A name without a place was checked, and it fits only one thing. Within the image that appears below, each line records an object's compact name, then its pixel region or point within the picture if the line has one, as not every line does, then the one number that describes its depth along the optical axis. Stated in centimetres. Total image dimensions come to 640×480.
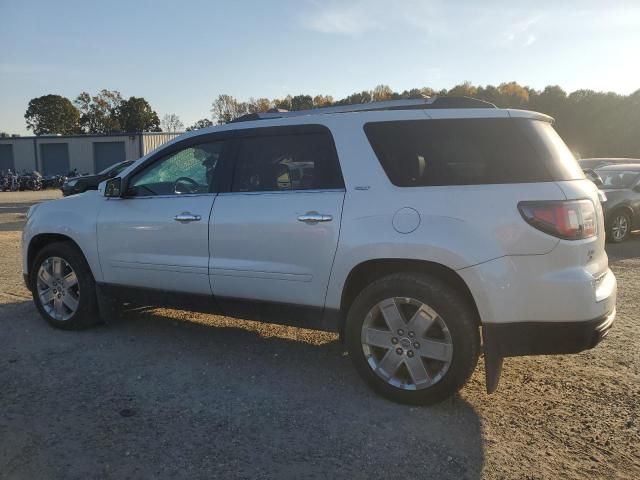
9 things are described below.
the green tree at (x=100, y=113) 9019
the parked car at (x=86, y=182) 1619
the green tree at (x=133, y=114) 9088
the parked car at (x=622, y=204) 1047
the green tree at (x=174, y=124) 9021
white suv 310
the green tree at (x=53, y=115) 8906
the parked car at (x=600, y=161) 1734
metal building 4450
